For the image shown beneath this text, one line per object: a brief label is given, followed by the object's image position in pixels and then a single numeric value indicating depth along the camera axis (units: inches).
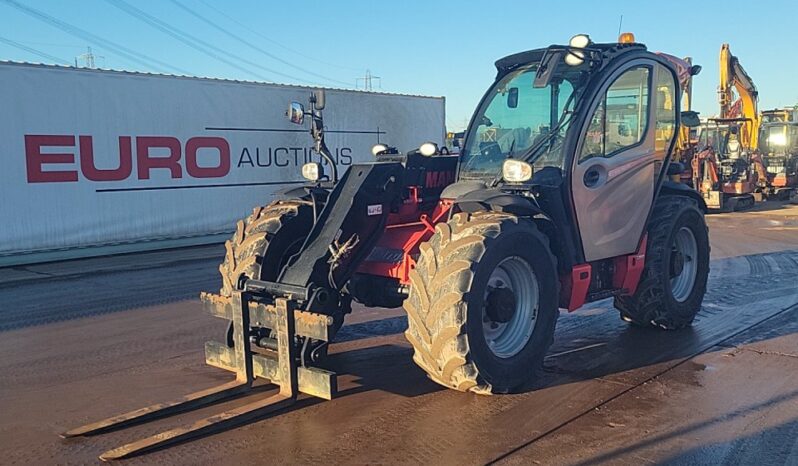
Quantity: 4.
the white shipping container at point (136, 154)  483.2
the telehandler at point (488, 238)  190.7
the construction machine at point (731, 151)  861.2
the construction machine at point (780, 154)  963.3
